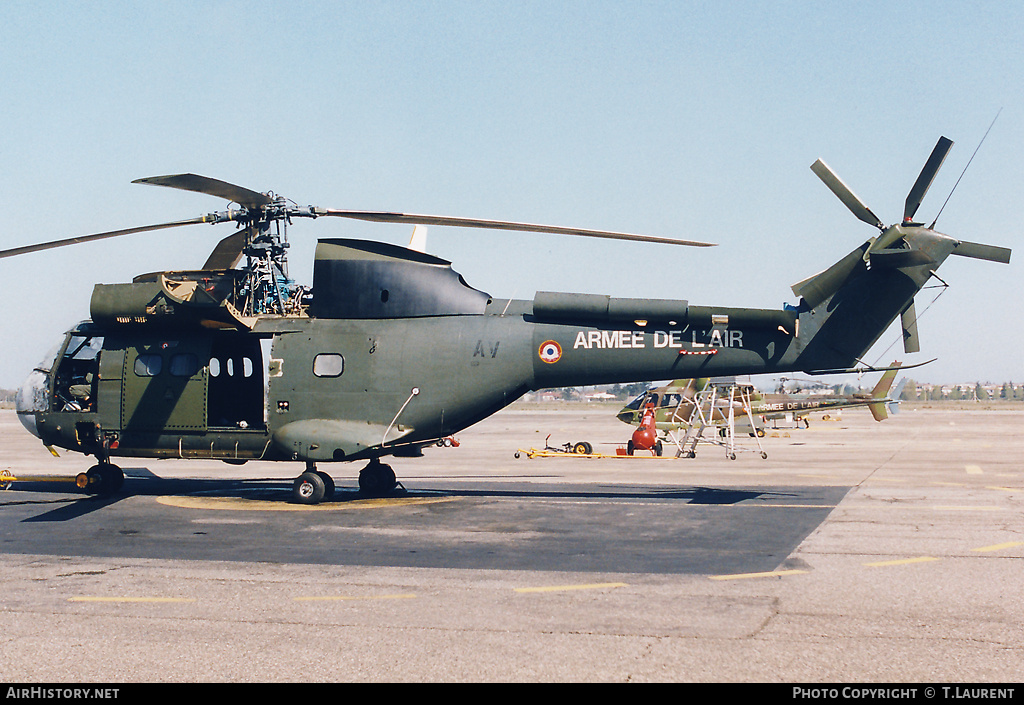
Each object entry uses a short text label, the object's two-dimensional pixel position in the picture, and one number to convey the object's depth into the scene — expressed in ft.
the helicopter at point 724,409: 124.98
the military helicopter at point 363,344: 54.24
